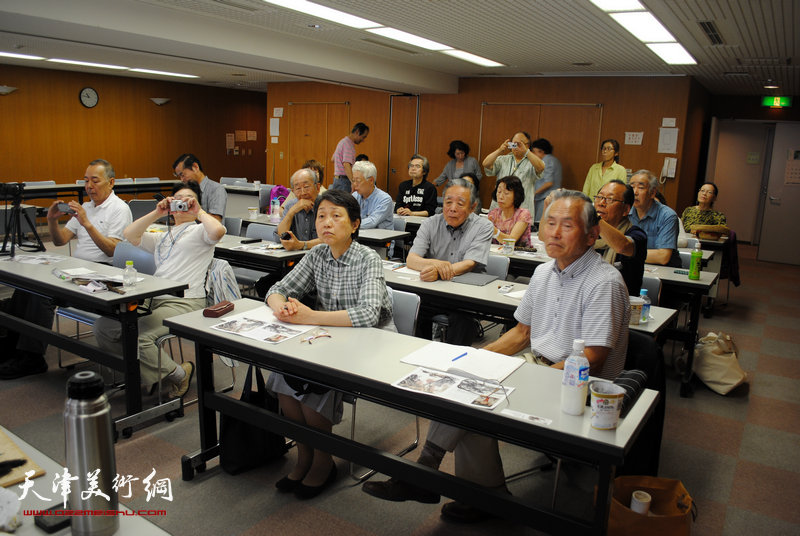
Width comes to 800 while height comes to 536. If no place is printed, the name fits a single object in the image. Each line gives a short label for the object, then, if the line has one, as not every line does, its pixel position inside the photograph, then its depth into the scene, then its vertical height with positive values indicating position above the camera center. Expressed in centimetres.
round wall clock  1175 +114
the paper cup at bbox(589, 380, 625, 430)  176 -68
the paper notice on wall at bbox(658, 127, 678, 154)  827 +53
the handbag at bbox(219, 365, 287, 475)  289 -134
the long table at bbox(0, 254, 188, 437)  316 -82
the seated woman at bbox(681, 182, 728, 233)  661 -35
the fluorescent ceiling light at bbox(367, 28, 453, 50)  604 +138
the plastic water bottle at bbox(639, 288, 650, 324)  301 -68
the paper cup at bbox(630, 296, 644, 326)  297 -66
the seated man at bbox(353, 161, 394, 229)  593 -33
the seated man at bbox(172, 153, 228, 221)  575 -26
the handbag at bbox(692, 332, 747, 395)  414 -129
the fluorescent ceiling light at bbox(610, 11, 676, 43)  489 +132
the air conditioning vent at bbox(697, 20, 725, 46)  507 +133
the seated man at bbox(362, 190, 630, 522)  239 -59
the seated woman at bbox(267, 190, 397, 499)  275 -65
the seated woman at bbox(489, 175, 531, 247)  523 -38
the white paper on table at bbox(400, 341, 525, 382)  222 -74
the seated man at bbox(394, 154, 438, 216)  719 -31
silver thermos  114 -56
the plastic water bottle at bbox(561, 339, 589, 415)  183 -65
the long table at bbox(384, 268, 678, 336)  330 -73
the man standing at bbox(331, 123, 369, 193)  870 +19
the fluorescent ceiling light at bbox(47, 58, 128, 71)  915 +147
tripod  391 -47
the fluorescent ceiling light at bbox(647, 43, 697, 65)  615 +137
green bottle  405 -58
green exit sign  1040 +141
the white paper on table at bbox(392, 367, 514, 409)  198 -75
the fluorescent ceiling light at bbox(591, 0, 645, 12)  447 +130
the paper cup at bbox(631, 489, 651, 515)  216 -117
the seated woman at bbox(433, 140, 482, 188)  932 +10
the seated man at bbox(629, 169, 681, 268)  445 -32
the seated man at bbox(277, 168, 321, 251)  516 -39
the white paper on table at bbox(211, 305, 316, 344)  258 -74
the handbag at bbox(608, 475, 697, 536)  210 -120
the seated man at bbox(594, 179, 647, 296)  321 -32
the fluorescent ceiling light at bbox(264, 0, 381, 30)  499 +133
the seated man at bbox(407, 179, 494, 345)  388 -53
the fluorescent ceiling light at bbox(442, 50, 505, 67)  727 +143
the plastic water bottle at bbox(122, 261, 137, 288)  336 -68
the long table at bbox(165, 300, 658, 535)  180 -80
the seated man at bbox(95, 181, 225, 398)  352 -70
